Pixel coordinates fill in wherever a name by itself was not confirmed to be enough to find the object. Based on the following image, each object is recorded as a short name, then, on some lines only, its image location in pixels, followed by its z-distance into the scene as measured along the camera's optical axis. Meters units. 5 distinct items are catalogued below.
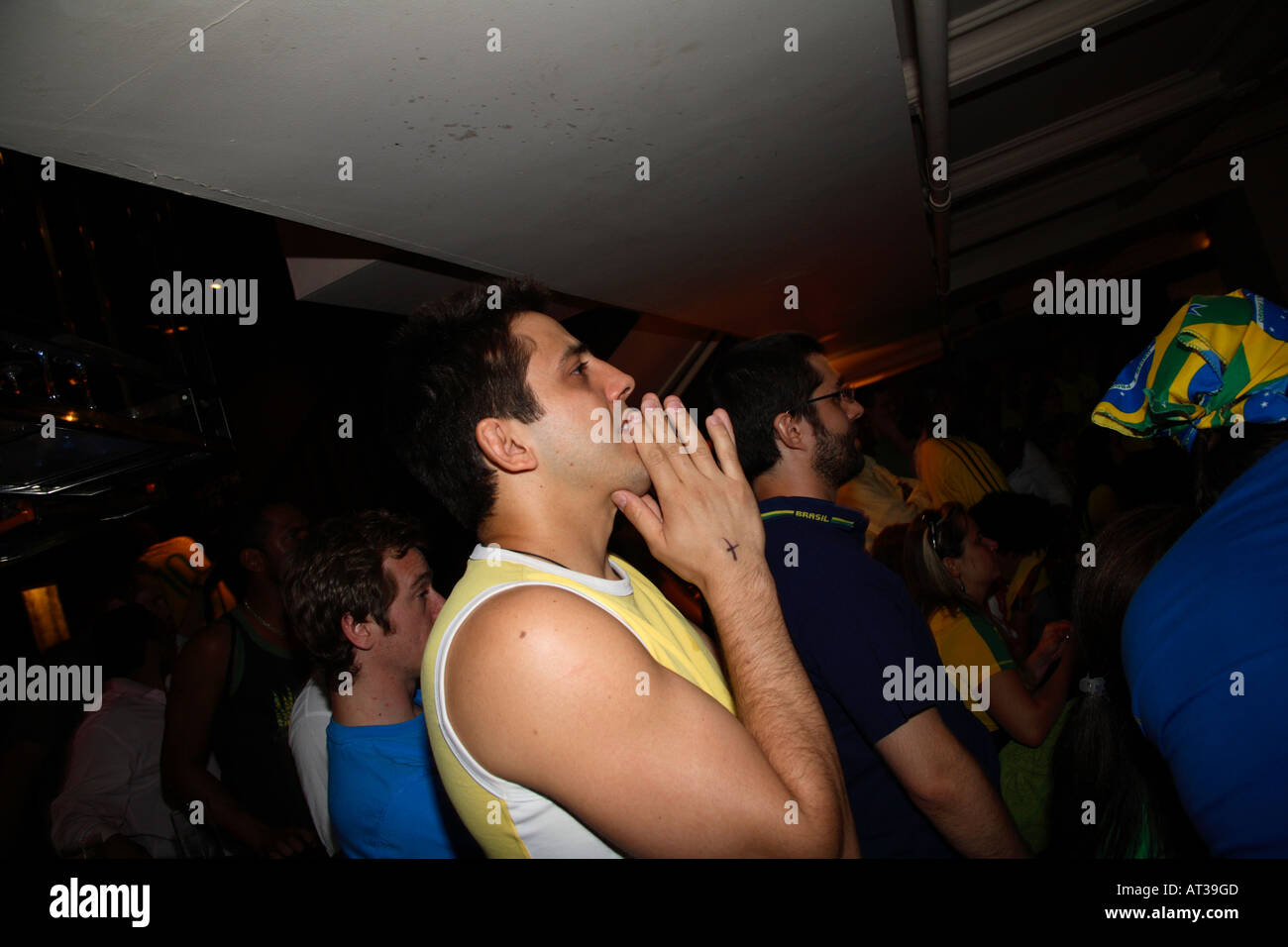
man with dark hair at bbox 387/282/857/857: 0.93
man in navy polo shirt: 1.52
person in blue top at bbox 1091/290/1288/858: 0.92
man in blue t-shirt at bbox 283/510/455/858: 1.56
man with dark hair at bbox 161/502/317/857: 2.64
